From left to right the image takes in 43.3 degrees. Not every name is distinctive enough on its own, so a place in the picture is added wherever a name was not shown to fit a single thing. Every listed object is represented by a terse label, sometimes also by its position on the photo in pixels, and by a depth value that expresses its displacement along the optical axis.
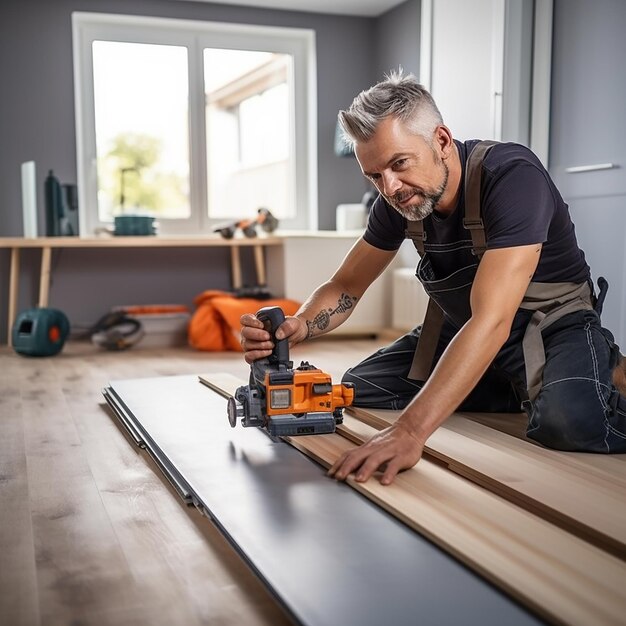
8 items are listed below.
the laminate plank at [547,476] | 1.55
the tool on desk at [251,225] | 5.36
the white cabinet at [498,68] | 4.09
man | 1.80
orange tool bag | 4.95
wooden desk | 4.93
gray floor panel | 1.26
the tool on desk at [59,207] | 5.06
